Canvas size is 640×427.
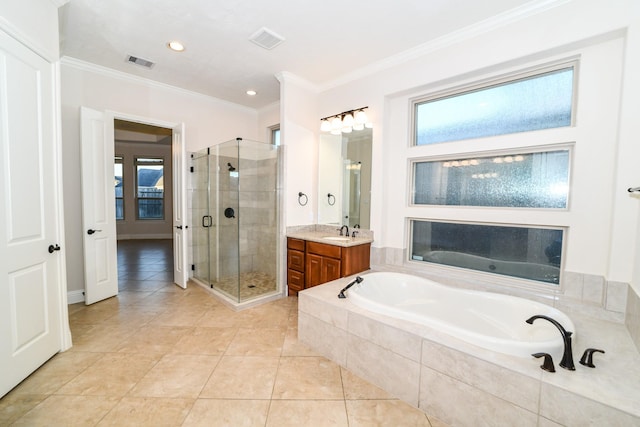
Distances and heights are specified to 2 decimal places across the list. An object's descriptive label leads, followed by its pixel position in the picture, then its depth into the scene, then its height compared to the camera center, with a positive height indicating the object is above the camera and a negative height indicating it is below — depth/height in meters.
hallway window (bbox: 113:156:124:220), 7.72 +0.28
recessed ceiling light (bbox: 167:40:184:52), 2.68 +1.59
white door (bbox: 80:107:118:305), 3.00 -0.10
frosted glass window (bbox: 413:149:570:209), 2.21 +0.23
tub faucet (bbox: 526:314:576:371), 1.31 -0.75
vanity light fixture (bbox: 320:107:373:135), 3.18 +1.02
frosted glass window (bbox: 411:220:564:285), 2.27 -0.43
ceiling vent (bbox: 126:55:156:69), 2.99 +1.60
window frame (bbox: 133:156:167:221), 7.88 +0.17
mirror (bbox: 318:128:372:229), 3.32 +0.31
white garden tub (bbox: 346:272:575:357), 1.47 -0.83
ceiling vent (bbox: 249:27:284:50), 2.47 +1.59
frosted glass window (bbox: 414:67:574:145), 2.18 +0.91
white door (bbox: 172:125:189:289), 3.66 -0.09
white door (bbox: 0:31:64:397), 1.63 -0.15
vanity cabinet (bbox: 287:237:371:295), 2.89 -0.71
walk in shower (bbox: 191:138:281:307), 3.54 -0.23
